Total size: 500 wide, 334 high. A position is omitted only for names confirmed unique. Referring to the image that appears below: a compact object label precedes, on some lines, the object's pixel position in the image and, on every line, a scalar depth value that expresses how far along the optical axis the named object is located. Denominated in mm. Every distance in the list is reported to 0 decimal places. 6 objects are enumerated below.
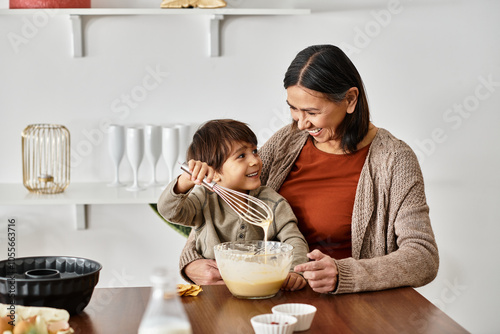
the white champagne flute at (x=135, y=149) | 2830
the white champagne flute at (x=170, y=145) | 2809
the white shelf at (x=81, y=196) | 2639
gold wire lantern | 2885
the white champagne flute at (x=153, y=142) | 2847
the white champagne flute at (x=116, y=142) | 2844
